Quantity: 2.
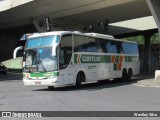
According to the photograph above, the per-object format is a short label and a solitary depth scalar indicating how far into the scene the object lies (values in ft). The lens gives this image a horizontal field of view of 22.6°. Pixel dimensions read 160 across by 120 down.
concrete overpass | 124.67
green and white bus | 65.26
